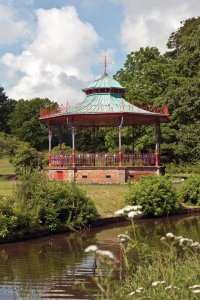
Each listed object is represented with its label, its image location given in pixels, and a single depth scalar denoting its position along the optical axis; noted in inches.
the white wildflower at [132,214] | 247.8
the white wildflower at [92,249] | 191.0
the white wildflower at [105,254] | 189.0
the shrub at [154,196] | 982.4
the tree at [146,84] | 1817.2
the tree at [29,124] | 3203.7
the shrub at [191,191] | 1092.5
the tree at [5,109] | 3770.4
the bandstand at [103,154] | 1314.0
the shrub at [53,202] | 789.9
